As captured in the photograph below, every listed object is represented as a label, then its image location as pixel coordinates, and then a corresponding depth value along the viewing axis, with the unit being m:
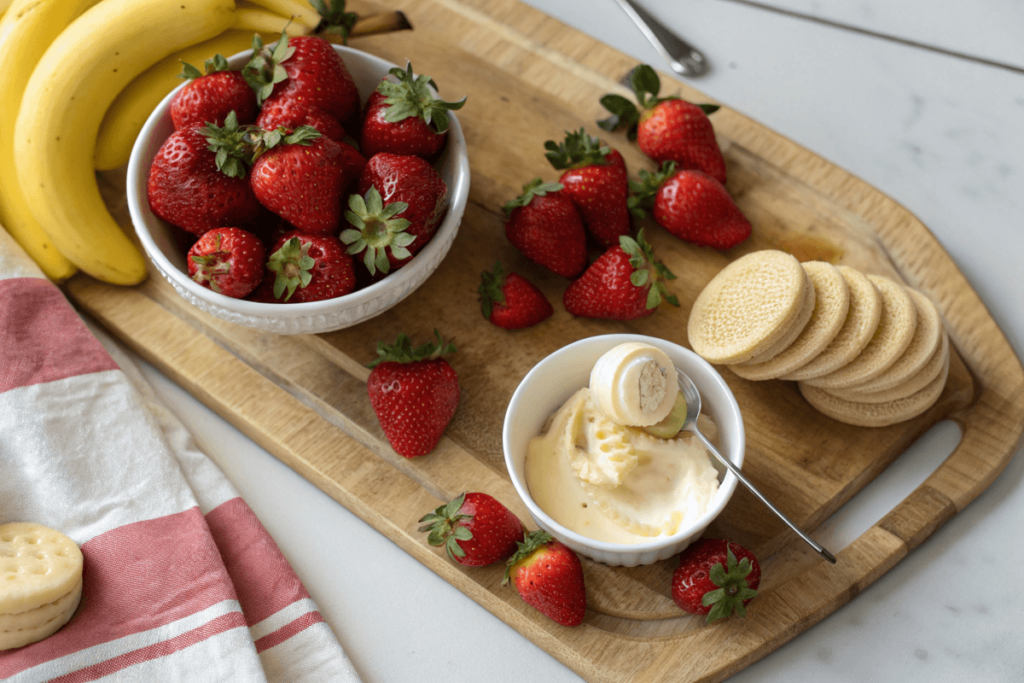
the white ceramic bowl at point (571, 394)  0.66
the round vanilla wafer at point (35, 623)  0.65
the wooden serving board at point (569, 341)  0.69
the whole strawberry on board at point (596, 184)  0.74
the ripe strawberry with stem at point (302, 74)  0.70
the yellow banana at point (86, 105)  0.73
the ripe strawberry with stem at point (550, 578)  0.67
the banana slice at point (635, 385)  0.67
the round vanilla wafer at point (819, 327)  0.69
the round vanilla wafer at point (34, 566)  0.65
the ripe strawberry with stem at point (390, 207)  0.68
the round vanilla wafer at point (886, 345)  0.69
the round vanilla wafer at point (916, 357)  0.69
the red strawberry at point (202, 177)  0.69
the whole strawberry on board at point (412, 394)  0.70
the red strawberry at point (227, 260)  0.68
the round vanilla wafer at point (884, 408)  0.71
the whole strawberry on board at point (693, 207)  0.75
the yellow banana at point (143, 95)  0.76
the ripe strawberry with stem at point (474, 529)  0.68
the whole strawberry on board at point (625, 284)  0.72
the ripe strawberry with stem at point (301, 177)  0.67
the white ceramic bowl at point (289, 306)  0.69
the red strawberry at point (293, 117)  0.70
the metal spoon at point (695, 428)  0.67
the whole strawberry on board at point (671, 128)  0.77
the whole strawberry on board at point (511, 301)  0.73
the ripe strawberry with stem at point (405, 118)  0.70
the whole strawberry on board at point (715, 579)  0.67
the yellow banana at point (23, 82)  0.74
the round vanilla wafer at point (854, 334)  0.69
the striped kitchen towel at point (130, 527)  0.67
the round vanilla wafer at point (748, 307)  0.69
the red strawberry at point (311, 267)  0.68
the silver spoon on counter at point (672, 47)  0.84
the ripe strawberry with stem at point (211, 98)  0.70
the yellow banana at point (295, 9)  0.76
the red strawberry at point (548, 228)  0.73
